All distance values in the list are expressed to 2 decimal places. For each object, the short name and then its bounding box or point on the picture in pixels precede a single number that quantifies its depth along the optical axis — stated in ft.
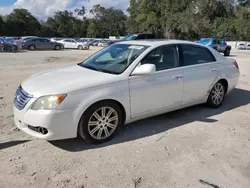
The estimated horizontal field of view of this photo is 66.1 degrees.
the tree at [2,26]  168.40
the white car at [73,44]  83.53
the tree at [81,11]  242.75
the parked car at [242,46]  96.01
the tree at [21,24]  174.21
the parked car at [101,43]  112.57
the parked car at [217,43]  52.79
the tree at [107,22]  213.40
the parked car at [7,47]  60.99
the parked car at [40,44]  69.89
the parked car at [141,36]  52.76
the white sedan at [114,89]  8.55
